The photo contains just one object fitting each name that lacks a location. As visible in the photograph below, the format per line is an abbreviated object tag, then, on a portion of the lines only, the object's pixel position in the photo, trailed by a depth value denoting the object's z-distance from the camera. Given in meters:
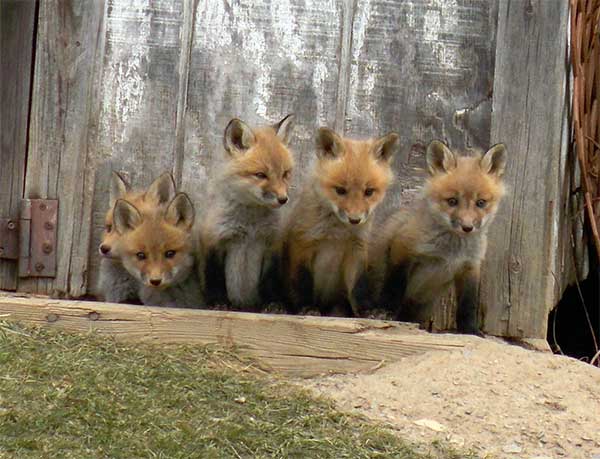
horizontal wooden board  11.45
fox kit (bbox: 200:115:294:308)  12.65
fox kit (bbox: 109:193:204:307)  12.43
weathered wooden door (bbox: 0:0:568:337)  13.88
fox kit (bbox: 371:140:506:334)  12.84
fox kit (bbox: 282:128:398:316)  12.58
